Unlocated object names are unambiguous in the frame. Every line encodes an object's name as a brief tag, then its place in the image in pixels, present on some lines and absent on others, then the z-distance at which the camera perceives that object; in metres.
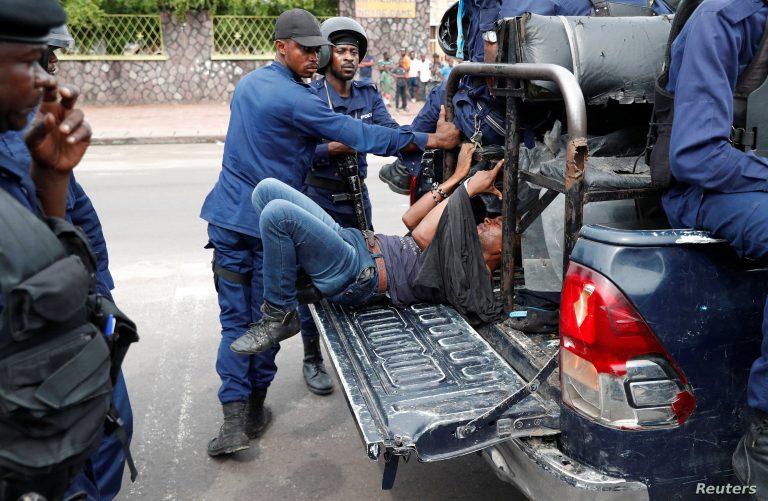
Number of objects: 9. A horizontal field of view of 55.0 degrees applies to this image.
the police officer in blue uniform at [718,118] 2.21
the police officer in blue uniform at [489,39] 3.54
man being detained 3.31
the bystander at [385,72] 21.89
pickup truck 2.05
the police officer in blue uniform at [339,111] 4.37
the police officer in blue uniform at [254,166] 3.60
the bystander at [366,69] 19.90
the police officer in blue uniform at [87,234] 1.75
